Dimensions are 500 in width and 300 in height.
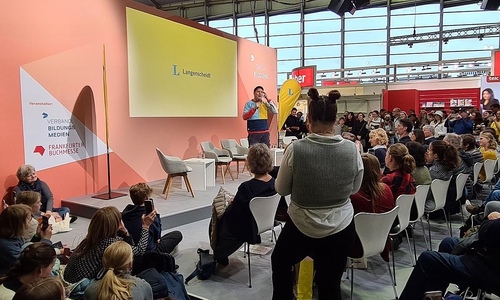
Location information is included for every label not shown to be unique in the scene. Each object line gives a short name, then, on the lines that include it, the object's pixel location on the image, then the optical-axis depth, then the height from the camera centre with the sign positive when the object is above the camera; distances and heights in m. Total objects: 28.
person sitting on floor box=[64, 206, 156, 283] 2.11 -0.76
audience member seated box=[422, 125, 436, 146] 6.14 -0.27
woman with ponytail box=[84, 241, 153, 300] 1.66 -0.78
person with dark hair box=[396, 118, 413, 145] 5.33 -0.16
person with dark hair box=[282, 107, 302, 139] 10.41 -0.19
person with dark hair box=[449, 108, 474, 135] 7.62 -0.15
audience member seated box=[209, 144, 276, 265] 2.91 -0.74
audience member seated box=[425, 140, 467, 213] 3.87 -0.53
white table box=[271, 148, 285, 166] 7.79 -0.79
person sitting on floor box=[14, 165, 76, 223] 4.30 -0.79
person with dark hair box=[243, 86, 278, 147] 6.50 +0.06
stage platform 4.62 -1.20
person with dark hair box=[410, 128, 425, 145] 5.20 -0.27
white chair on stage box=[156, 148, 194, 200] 5.26 -0.71
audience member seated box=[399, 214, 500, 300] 1.92 -0.87
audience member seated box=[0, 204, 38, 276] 2.33 -0.74
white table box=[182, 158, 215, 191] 6.03 -0.92
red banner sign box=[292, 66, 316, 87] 12.42 +1.52
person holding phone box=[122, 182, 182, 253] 2.76 -0.79
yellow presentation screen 6.30 +1.01
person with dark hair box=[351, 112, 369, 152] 8.73 -0.30
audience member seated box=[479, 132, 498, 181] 5.21 -0.43
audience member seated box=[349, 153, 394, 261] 2.63 -0.58
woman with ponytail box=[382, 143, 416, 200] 3.18 -0.48
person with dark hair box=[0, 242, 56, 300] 1.78 -0.75
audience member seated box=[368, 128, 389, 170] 5.40 -0.33
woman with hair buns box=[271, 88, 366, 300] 1.77 -0.42
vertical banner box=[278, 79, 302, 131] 9.21 +0.56
